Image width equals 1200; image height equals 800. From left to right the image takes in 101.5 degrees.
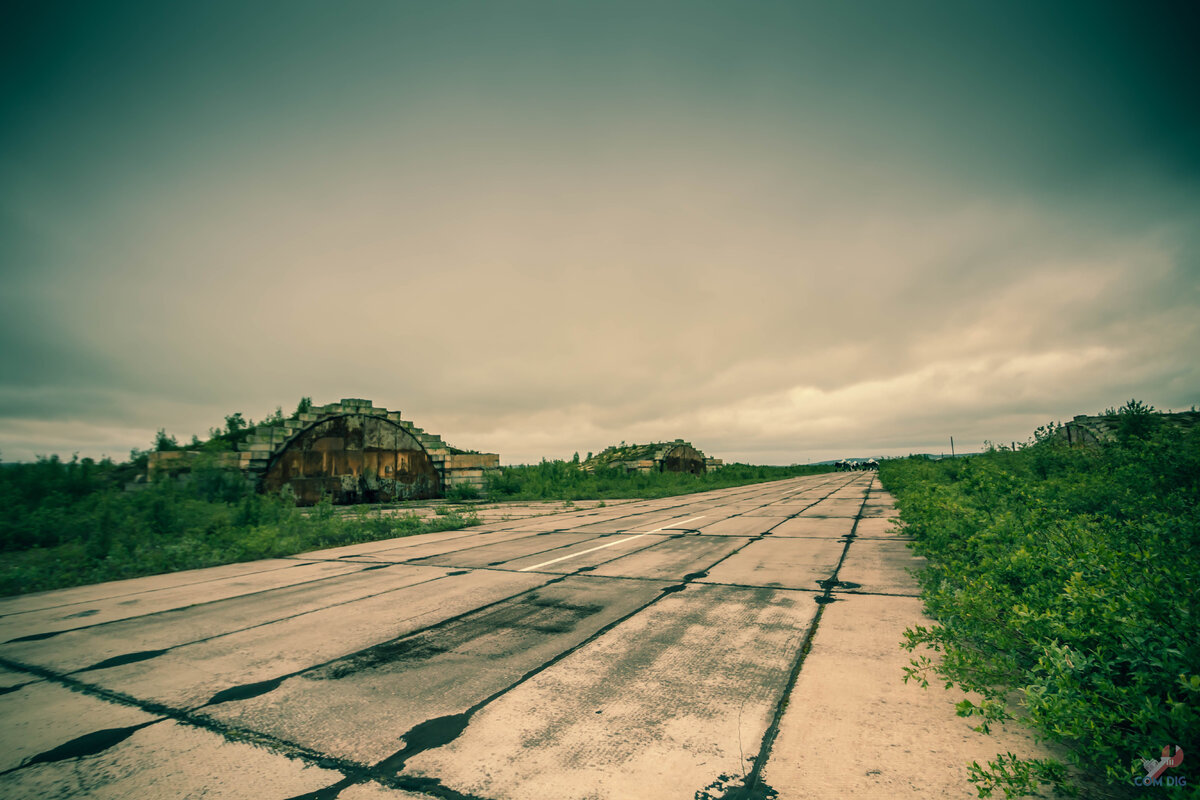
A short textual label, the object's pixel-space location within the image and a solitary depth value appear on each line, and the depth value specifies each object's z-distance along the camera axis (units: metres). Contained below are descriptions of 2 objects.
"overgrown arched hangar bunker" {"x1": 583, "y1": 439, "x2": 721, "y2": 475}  36.12
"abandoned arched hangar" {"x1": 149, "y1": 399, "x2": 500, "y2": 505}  17.39
